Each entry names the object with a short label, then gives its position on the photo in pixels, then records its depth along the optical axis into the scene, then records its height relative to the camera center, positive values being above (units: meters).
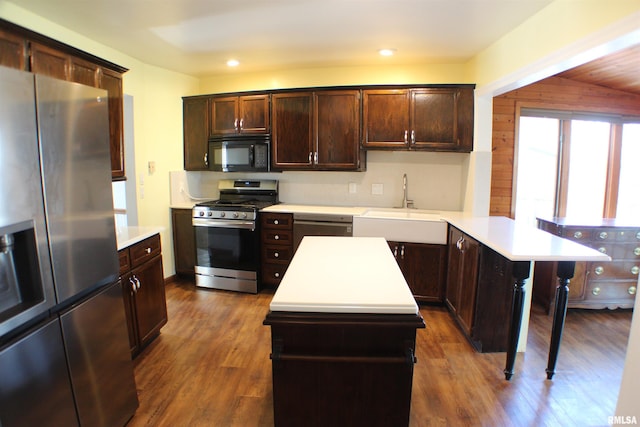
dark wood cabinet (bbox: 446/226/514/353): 2.39 -0.87
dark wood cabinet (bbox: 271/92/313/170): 3.56 +0.52
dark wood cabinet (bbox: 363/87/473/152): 3.25 +0.60
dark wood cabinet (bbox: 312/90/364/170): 3.47 +0.52
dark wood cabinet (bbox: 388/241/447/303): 3.15 -0.85
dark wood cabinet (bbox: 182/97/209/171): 3.87 +0.53
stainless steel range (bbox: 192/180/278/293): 3.52 -0.72
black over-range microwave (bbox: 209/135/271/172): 3.71 +0.29
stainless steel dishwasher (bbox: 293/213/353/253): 3.36 -0.48
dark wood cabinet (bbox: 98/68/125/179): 2.22 +0.42
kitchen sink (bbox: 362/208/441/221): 3.31 -0.37
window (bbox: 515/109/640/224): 3.51 +0.15
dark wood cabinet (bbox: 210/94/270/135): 3.67 +0.71
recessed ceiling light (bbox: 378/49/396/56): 3.09 +1.19
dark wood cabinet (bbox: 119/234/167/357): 2.18 -0.81
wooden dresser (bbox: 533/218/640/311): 3.00 -0.83
